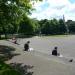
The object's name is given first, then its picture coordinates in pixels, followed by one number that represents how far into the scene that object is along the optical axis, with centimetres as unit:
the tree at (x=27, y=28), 3842
